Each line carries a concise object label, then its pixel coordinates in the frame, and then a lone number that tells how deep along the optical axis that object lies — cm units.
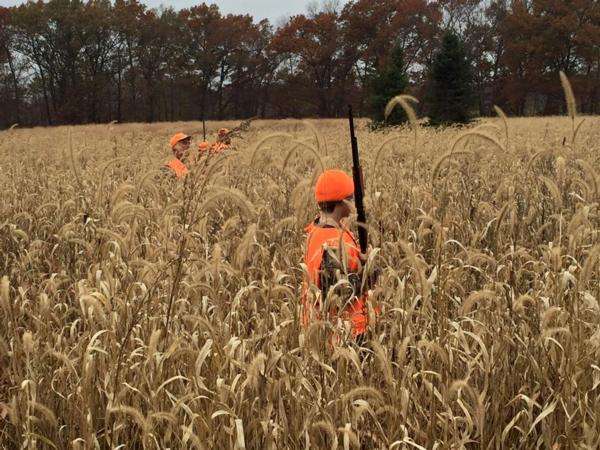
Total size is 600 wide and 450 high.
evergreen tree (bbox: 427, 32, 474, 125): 2555
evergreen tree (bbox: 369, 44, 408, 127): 2577
